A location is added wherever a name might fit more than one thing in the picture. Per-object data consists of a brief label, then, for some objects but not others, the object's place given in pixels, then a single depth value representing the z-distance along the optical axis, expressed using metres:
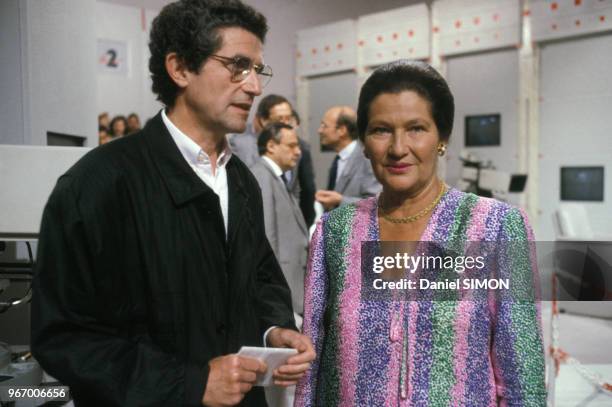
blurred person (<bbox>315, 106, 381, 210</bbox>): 3.26
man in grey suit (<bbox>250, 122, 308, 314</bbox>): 2.97
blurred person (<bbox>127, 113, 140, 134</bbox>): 6.83
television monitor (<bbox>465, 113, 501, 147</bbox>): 6.16
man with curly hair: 1.01
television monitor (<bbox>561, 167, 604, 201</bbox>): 4.65
